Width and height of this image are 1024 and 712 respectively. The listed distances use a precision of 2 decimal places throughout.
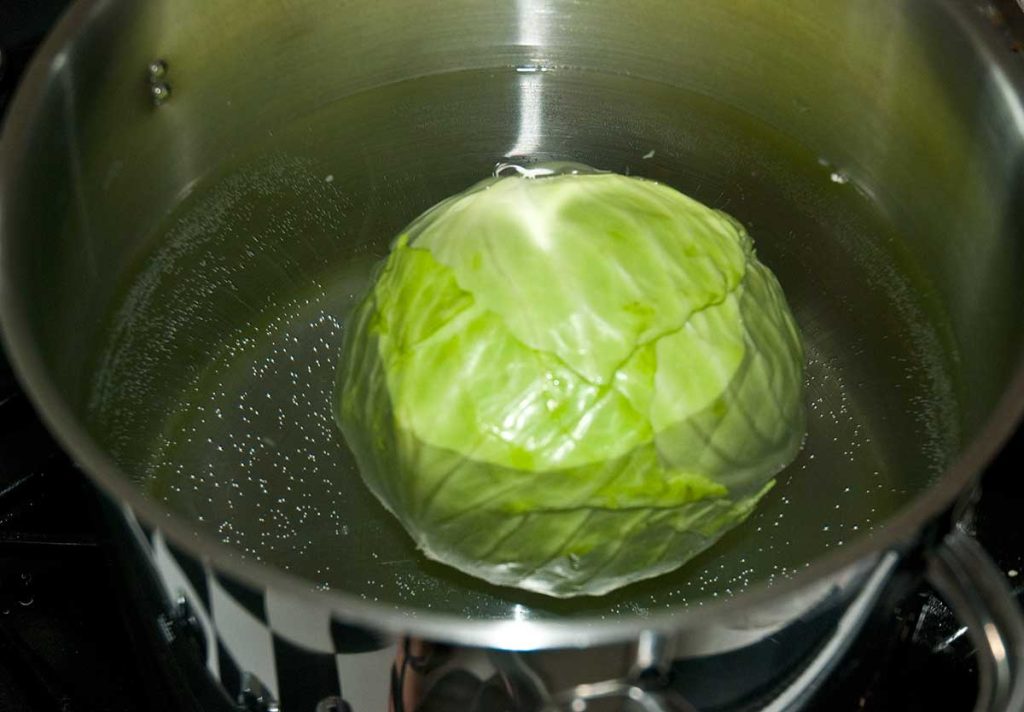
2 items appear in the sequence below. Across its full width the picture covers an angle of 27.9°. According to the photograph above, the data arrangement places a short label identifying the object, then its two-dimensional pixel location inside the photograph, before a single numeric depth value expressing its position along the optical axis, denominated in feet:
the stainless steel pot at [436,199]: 2.23
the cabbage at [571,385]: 2.08
